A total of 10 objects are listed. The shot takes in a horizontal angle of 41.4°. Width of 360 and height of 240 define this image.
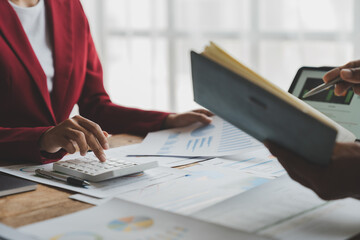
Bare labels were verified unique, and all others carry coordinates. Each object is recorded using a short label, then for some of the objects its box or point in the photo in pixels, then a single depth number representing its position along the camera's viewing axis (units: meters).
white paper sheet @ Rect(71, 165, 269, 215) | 0.78
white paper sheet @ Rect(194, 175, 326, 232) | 0.69
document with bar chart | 1.17
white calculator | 0.90
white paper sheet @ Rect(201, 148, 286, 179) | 0.99
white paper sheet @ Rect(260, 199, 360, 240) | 0.64
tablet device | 1.14
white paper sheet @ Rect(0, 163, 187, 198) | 0.85
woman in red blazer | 1.08
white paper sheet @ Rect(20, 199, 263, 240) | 0.63
